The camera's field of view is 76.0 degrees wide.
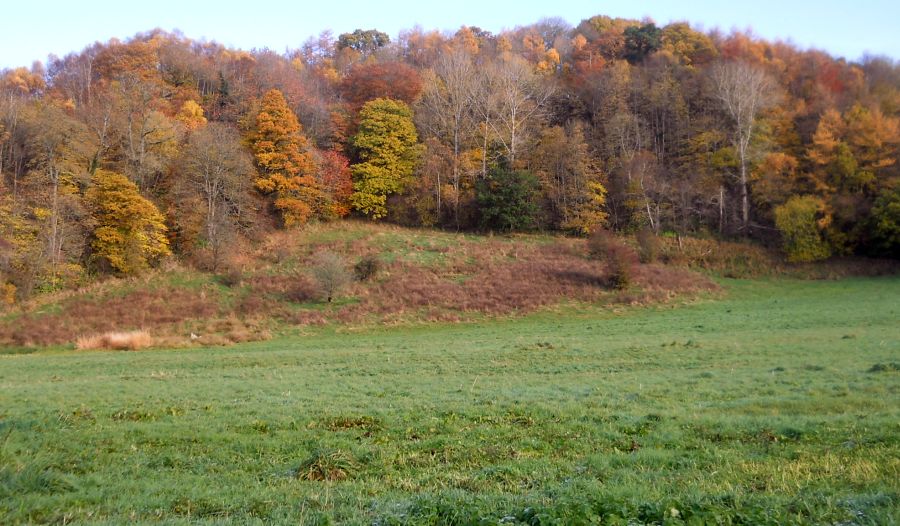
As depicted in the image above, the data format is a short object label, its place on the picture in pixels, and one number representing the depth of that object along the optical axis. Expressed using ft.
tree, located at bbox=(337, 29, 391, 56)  378.94
